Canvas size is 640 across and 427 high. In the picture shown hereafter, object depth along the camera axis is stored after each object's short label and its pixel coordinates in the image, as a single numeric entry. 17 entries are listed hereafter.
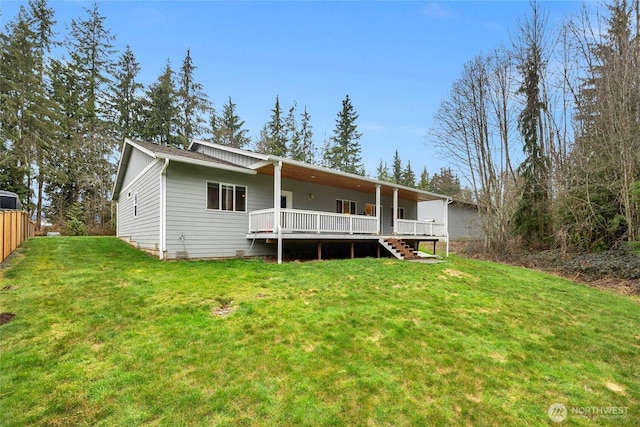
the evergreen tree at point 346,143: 35.81
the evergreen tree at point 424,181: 48.59
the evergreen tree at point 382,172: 49.12
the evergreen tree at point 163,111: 27.06
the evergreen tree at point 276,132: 33.31
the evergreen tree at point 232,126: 31.75
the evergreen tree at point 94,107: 22.50
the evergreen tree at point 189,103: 28.67
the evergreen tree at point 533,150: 15.95
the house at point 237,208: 9.66
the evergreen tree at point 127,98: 26.10
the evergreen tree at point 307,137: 35.41
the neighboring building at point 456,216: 23.20
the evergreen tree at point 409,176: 49.25
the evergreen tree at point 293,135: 34.50
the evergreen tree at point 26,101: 19.20
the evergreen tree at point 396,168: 49.59
